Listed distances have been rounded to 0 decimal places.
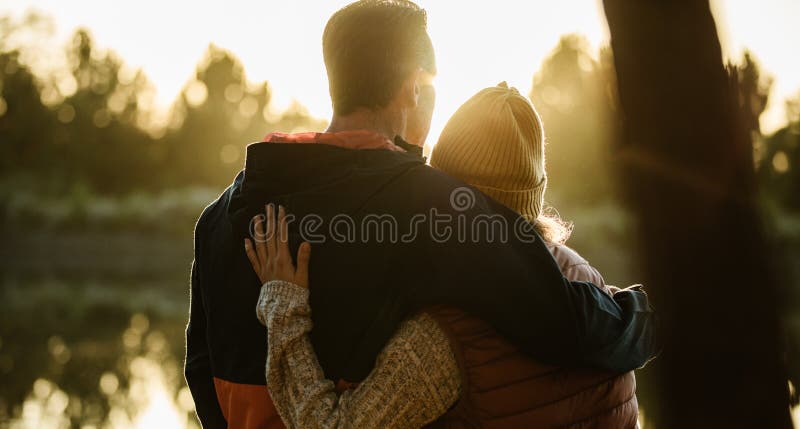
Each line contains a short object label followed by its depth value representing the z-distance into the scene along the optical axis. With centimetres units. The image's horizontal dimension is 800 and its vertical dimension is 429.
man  413
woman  414
